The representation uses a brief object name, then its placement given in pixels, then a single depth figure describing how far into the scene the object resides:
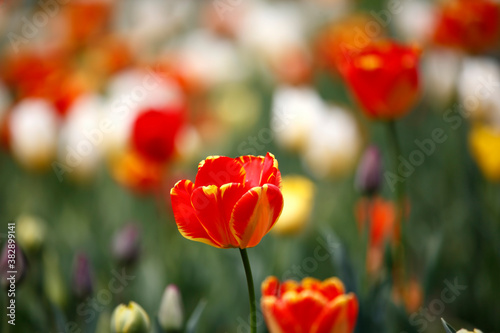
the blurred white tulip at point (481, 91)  1.68
